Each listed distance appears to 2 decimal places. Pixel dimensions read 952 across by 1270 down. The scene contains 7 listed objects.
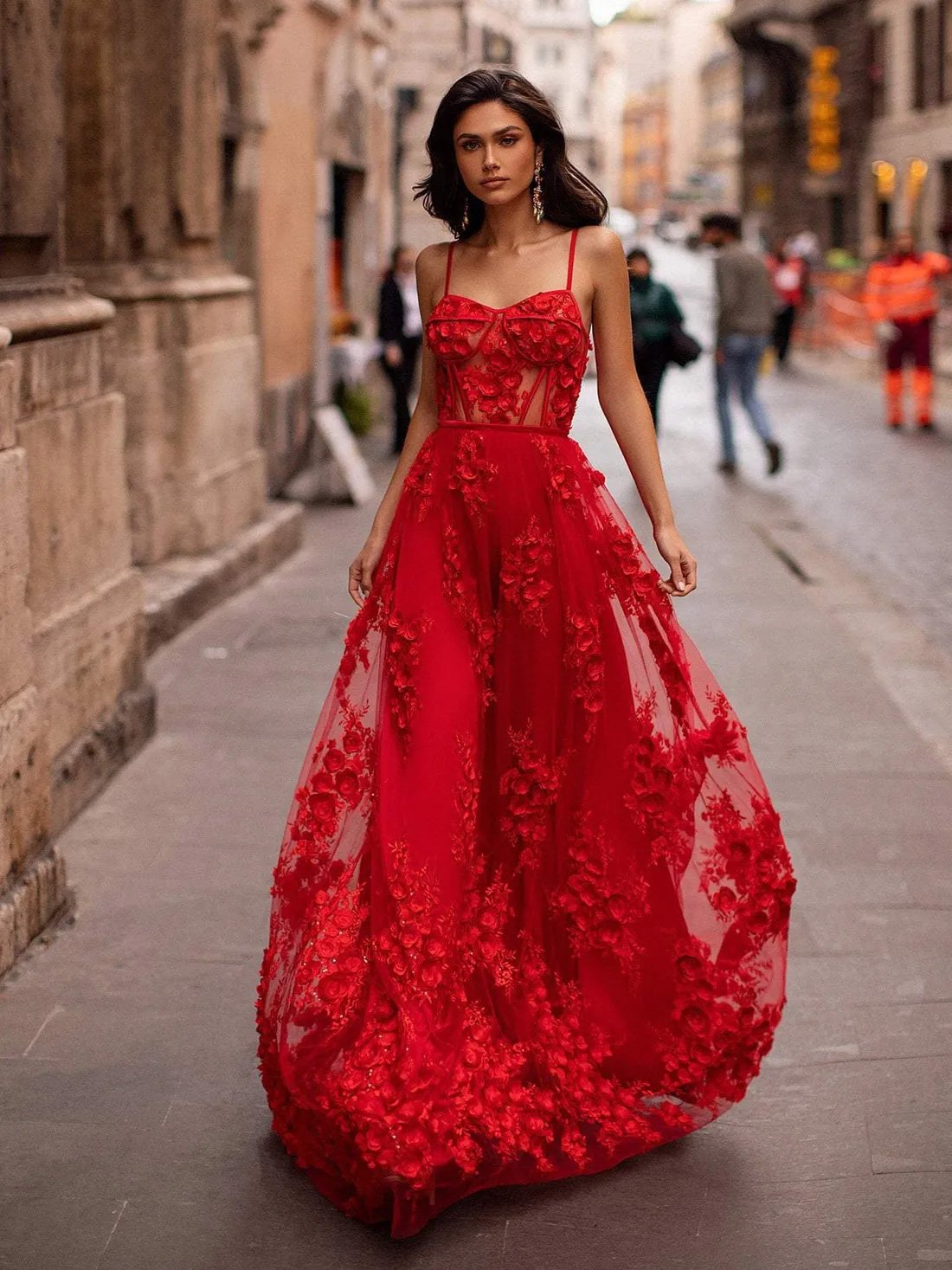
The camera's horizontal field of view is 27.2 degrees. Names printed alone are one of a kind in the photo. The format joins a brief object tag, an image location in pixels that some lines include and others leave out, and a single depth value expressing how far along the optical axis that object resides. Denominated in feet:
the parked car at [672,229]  333.66
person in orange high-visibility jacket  61.77
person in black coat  54.44
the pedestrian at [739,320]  49.57
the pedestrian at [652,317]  41.57
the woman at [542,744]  11.89
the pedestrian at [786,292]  93.24
